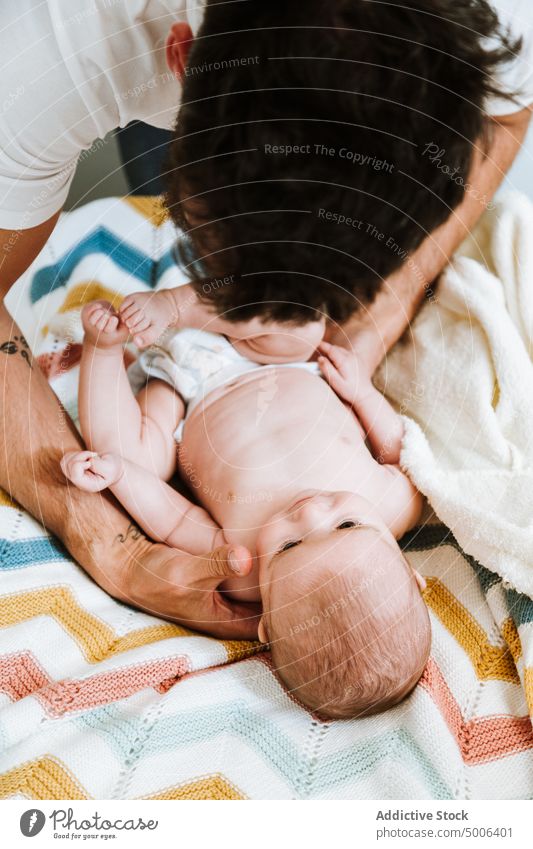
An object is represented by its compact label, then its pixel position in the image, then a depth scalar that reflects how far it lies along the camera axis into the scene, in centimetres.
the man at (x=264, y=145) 29
